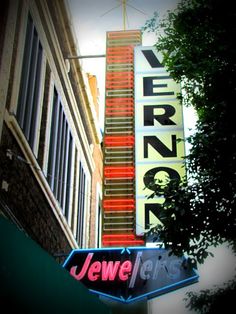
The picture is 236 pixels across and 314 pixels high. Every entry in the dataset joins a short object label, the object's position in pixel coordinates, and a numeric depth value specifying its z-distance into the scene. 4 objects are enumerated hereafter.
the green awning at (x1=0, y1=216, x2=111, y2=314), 5.22
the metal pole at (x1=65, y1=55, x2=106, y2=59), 13.49
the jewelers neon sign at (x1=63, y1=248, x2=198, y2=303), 10.70
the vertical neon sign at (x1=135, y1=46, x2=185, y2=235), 10.96
